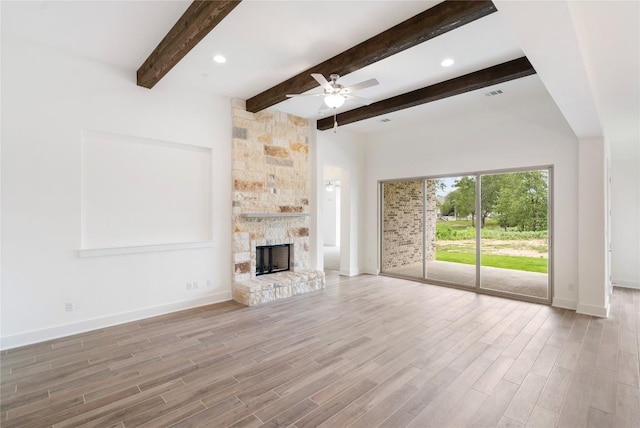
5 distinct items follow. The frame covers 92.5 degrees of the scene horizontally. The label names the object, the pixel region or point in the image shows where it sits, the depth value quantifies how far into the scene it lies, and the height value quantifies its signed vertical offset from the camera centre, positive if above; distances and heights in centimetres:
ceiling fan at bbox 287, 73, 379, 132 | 348 +145
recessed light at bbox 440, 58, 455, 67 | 381 +190
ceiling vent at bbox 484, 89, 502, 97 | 479 +191
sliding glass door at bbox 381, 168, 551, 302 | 541 -37
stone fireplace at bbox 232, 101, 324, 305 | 536 +22
